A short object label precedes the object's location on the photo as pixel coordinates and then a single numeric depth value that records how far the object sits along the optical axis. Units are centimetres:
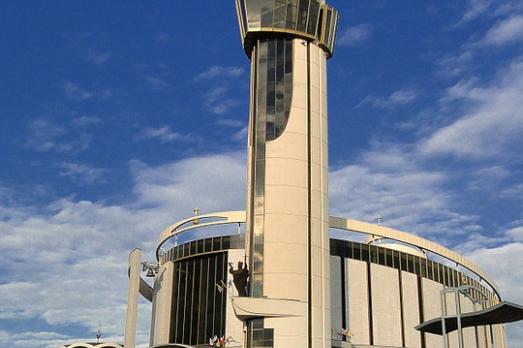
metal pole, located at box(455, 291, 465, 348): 4381
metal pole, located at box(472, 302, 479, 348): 7863
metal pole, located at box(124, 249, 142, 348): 6938
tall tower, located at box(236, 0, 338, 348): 5050
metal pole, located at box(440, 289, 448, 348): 4455
